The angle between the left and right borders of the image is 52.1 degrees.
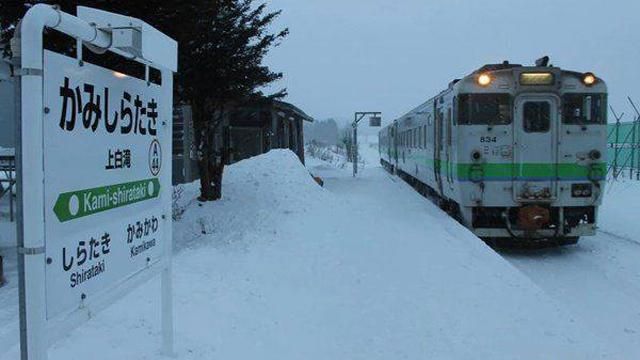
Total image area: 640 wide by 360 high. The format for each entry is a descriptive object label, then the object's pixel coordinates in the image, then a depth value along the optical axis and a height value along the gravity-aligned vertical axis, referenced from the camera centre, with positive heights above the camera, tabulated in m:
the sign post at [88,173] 2.66 -0.08
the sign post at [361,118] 27.25 +1.47
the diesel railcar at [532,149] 10.63 +0.10
